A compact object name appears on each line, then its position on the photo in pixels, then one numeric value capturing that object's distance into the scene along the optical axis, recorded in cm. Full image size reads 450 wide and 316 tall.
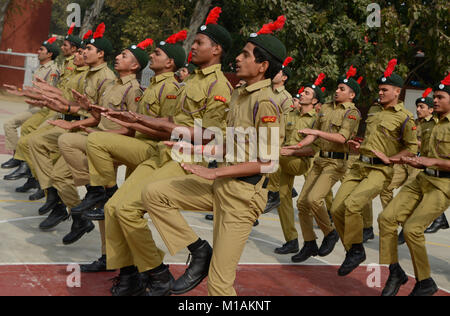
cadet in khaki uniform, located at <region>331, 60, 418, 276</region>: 736
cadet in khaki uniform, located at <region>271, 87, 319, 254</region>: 848
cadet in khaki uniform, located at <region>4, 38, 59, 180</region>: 1067
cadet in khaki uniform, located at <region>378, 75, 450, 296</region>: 661
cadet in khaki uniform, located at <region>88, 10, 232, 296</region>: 539
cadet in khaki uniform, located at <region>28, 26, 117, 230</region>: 716
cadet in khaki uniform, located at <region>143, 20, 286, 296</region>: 475
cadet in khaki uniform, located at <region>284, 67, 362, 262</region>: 813
